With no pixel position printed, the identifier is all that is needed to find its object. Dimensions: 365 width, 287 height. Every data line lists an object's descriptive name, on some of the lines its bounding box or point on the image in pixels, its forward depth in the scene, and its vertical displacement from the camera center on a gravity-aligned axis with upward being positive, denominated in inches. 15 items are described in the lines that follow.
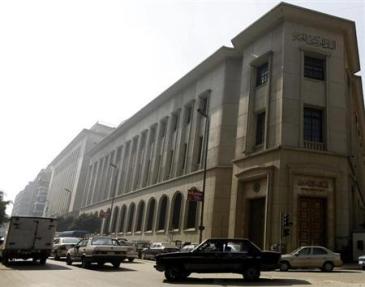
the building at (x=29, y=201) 6854.3 +648.8
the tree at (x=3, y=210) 2333.9 +134.0
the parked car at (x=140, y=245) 1374.3 +15.3
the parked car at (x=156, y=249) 1159.3 +5.8
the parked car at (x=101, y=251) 738.8 -12.3
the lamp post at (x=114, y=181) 2486.2 +418.8
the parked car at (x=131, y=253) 971.9 -12.0
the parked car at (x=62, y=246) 1026.1 -13.9
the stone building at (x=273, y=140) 1076.5 +399.3
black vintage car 559.2 -3.8
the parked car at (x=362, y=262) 852.7 +25.1
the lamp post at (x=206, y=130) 1472.1 +465.0
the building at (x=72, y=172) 3688.5 +719.5
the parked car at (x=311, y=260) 818.2 +16.9
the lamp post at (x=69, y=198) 3835.6 +413.6
